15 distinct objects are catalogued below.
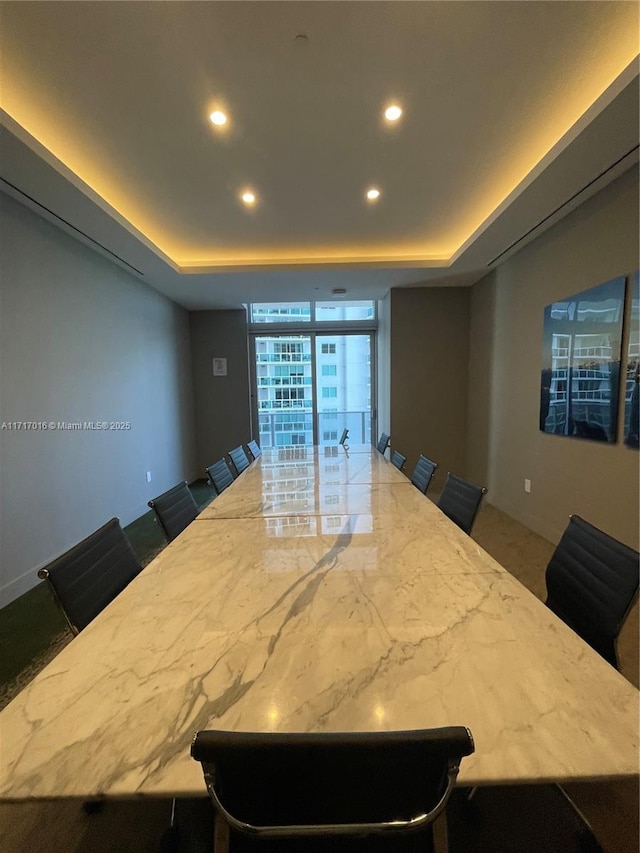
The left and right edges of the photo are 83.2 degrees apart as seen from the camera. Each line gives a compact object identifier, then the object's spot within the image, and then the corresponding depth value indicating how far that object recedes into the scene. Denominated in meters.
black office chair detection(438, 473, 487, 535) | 1.71
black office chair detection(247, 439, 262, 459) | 4.05
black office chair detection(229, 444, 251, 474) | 3.32
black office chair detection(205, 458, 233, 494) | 2.51
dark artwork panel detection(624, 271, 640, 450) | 2.28
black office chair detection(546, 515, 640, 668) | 1.05
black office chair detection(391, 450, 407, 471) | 2.94
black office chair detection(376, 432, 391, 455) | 3.81
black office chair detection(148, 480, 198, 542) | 1.70
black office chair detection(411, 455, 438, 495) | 2.36
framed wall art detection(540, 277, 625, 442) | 2.48
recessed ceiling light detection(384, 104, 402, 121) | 2.02
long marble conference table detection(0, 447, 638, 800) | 0.59
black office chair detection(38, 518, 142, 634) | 1.05
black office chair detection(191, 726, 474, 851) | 0.51
